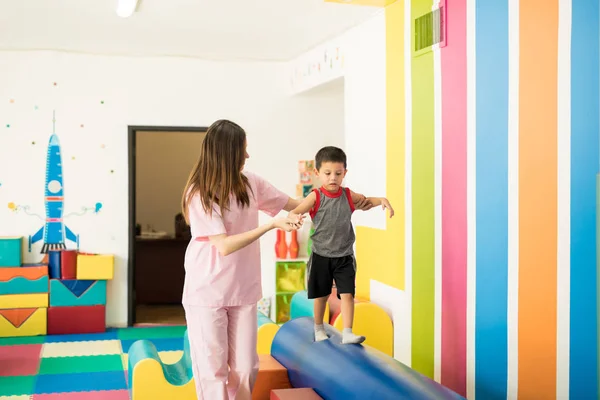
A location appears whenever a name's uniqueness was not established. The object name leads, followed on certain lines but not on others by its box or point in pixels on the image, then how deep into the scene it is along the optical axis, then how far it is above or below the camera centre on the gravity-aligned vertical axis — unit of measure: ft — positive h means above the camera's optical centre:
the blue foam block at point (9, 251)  22.84 -1.73
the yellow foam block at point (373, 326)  16.22 -2.91
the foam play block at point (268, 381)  13.19 -3.38
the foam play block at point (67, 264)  23.09 -2.16
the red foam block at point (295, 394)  11.34 -3.14
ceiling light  17.17 +4.64
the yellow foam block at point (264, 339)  16.24 -3.21
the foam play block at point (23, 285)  22.59 -2.80
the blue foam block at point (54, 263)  23.24 -2.15
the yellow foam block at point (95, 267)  23.17 -2.26
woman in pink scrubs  10.09 -1.02
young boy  11.72 -0.68
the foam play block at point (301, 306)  17.81 -2.79
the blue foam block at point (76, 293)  23.12 -3.10
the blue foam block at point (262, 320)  16.63 -2.91
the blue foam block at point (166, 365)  14.14 -3.50
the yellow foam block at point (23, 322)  22.61 -3.95
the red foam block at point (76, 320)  23.12 -3.97
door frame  24.39 -0.11
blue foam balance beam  10.25 -2.70
